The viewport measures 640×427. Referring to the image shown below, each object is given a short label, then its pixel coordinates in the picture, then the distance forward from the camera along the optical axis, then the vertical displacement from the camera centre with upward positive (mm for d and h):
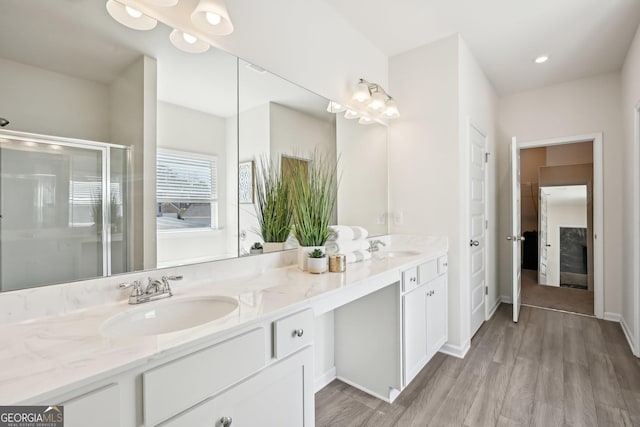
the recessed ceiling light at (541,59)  2902 +1545
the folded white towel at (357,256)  1975 -306
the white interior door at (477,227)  2793 -154
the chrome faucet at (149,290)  1107 -307
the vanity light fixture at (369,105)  2371 +922
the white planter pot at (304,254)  1725 -249
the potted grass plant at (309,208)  1777 +27
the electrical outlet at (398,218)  2814 -56
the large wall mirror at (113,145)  954 +273
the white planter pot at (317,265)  1656 -301
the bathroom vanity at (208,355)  647 -389
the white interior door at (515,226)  3086 -148
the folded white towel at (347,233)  1930 -144
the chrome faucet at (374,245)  2351 -270
